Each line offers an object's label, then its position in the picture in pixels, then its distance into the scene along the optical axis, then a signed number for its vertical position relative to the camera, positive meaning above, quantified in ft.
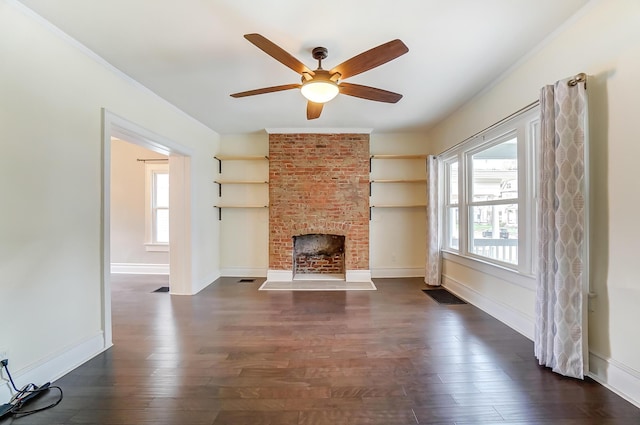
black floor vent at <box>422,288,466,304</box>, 11.55 -3.87
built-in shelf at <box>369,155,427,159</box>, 14.99 +3.23
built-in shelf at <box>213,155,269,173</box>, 14.98 +3.23
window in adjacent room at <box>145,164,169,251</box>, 16.75 +0.44
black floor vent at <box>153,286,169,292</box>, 13.42 -3.87
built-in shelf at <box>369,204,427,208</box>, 15.30 +0.41
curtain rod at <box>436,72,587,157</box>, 6.07 +3.09
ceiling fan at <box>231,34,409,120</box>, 5.88 +3.67
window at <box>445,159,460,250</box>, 13.80 +0.46
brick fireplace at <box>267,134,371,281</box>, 14.93 +1.09
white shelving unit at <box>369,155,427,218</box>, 15.11 +1.88
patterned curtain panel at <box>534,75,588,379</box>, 6.02 -0.41
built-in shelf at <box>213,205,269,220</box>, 15.43 +0.45
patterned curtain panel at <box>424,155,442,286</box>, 14.06 -0.71
